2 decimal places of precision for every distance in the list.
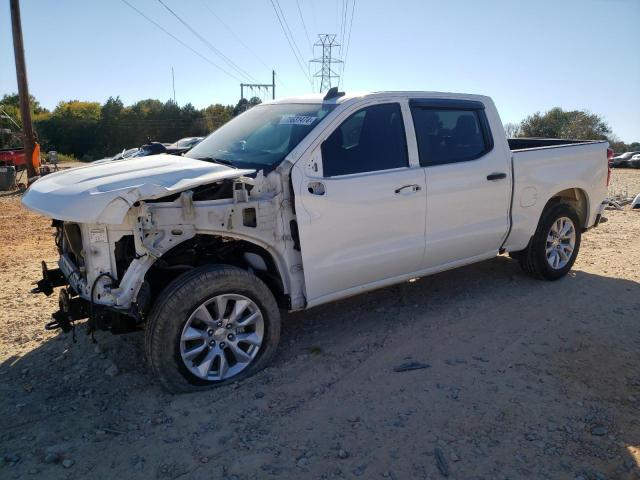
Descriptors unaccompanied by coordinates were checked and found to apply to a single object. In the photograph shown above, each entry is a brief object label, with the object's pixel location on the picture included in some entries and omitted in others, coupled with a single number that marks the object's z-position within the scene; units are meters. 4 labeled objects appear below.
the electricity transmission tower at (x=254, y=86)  43.69
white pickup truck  3.46
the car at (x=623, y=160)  35.34
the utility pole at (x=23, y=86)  14.83
